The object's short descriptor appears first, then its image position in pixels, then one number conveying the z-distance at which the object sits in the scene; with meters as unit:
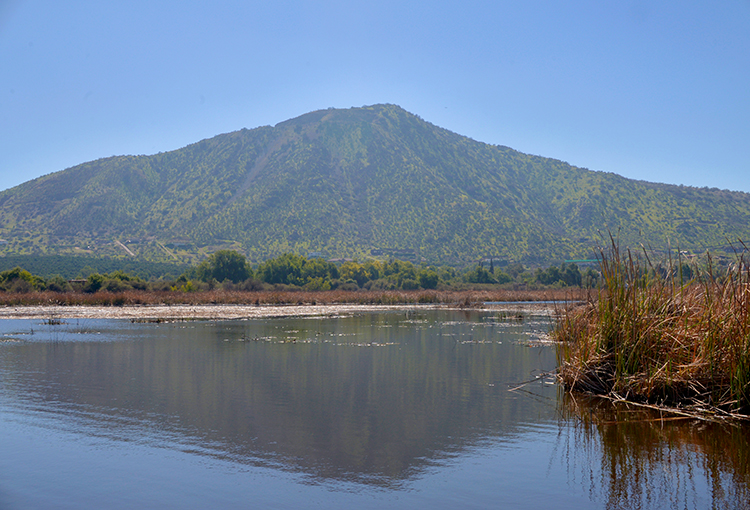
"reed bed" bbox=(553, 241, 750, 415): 11.26
